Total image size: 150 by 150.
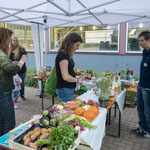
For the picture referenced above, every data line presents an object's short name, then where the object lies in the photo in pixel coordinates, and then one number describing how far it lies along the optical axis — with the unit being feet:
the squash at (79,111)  6.66
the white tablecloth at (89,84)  13.09
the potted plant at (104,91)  8.11
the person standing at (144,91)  9.41
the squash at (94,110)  6.80
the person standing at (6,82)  7.05
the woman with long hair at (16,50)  14.32
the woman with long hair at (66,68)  8.00
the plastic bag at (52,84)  9.82
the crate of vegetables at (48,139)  4.57
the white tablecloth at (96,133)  5.86
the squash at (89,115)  6.44
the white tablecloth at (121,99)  9.79
